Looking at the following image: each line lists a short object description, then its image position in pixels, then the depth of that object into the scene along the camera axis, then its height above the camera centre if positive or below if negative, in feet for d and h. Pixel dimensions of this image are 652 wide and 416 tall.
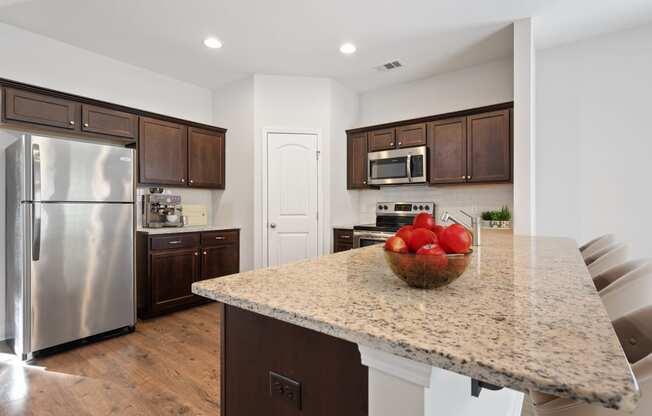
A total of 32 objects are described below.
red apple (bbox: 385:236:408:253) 2.71 -0.32
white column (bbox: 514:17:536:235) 9.46 +2.38
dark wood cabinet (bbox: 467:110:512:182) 10.78 +2.01
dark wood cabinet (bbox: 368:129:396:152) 13.28 +2.78
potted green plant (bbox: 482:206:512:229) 10.97 -0.42
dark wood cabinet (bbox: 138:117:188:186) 11.68 +2.09
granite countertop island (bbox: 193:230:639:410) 1.37 -0.68
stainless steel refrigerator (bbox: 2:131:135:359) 7.96 -0.83
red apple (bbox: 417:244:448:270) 2.40 -0.36
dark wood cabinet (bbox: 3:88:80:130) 8.85 +2.85
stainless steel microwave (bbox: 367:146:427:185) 12.40 +1.60
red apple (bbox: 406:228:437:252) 2.70 -0.26
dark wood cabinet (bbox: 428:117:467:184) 11.69 +2.06
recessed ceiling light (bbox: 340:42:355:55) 11.04 +5.43
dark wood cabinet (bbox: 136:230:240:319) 10.96 -2.05
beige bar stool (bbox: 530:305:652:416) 1.53 -0.92
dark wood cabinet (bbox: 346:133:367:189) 14.05 +2.00
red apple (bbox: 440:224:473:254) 2.85 -0.29
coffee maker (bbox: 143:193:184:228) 12.23 -0.05
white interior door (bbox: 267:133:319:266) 13.35 +0.45
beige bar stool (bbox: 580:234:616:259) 5.83 -0.70
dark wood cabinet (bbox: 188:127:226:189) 13.23 +2.08
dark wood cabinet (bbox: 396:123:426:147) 12.56 +2.81
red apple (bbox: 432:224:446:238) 3.14 -0.22
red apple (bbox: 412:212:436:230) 3.44 -0.16
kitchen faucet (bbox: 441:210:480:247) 5.87 -0.42
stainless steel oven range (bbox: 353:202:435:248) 12.34 -0.53
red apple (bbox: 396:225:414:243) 2.82 -0.23
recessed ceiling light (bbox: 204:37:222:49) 10.66 +5.46
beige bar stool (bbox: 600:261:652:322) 2.75 -0.76
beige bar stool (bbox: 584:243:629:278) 4.49 -0.75
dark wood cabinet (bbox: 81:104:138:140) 10.36 +2.86
